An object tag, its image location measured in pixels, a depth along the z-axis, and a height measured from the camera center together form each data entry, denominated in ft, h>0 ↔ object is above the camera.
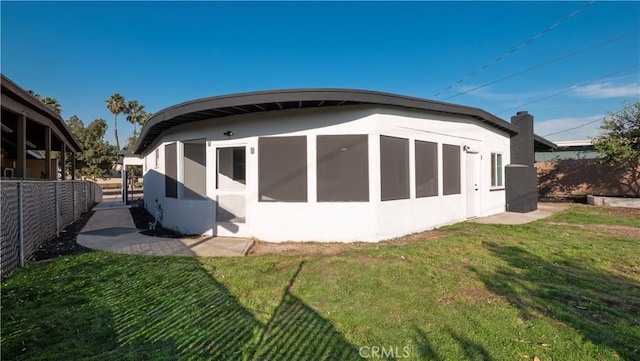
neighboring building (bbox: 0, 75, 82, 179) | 24.54 +6.54
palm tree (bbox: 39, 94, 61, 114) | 98.56 +26.64
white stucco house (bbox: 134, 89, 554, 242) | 21.33 +1.25
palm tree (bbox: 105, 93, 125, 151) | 140.46 +35.88
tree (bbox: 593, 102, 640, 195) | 39.29 +5.28
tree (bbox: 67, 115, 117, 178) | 109.60 +10.50
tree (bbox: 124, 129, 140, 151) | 154.67 +22.85
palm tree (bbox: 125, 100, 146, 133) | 145.79 +33.21
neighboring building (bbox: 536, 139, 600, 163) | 67.87 +6.13
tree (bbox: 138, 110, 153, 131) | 144.87 +30.79
